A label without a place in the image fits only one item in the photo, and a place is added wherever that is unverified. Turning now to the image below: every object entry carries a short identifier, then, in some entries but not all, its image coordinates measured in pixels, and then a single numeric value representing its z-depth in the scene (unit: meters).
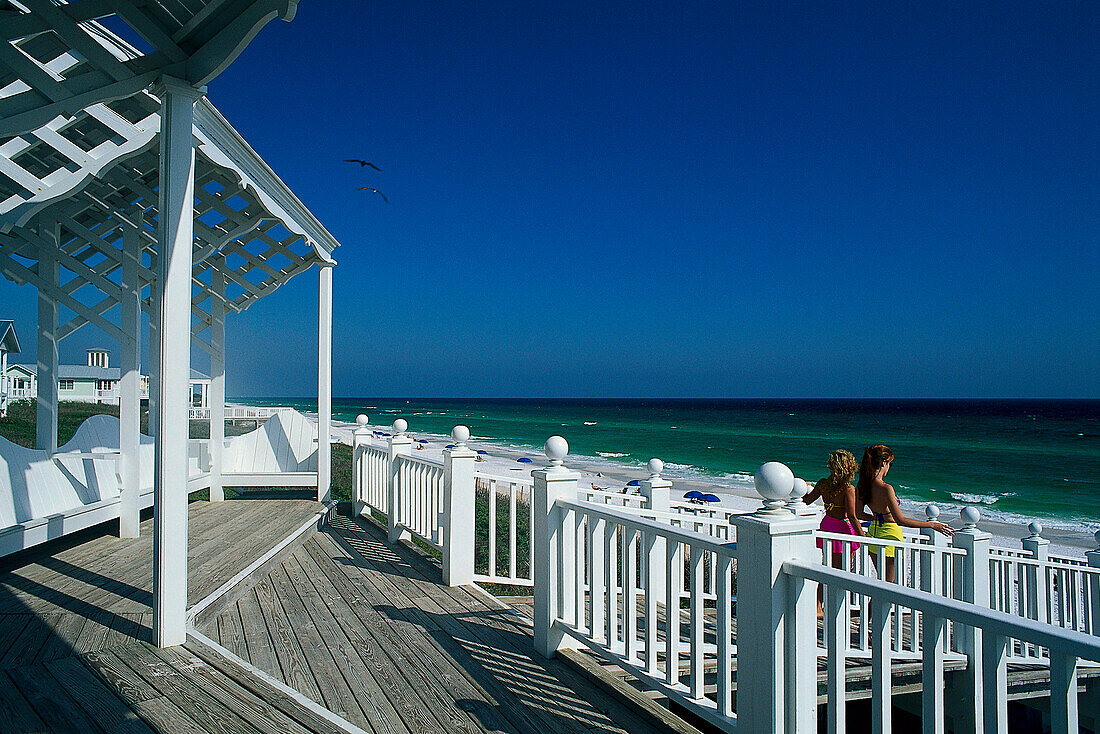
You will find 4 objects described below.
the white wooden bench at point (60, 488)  4.25
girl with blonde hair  4.41
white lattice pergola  2.78
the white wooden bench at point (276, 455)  7.20
